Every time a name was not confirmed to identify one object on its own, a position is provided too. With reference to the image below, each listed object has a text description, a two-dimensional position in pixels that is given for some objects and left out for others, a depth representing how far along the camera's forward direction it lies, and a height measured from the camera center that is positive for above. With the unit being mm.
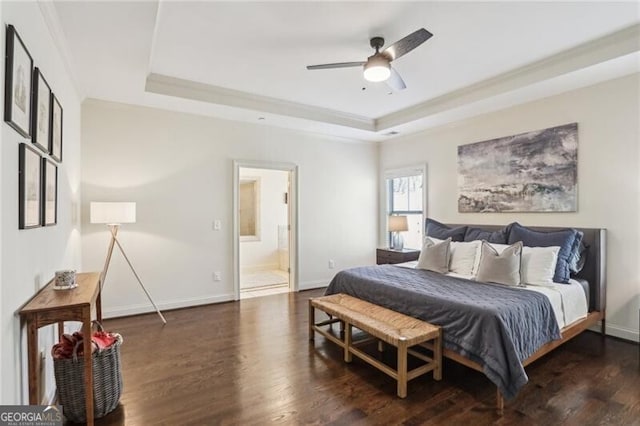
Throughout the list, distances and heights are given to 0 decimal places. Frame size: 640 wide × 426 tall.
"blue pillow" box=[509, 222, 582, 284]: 3164 -312
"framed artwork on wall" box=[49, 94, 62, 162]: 2249 +580
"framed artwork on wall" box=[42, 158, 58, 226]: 2023 +127
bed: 2207 -793
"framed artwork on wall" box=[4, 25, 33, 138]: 1467 +609
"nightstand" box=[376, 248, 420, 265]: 5004 -685
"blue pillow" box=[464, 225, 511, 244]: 3797 -287
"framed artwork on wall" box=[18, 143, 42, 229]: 1620 +125
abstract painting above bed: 3631 +474
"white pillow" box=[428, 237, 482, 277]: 3599 -525
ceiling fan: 2431 +1232
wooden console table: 1672 -541
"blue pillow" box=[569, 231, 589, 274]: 3279 -432
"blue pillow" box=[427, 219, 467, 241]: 4277 -268
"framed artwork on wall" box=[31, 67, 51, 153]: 1837 +595
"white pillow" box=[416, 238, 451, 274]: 3715 -528
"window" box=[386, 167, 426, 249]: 5438 +218
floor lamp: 3451 -38
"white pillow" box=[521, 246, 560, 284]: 3064 -511
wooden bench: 2316 -909
